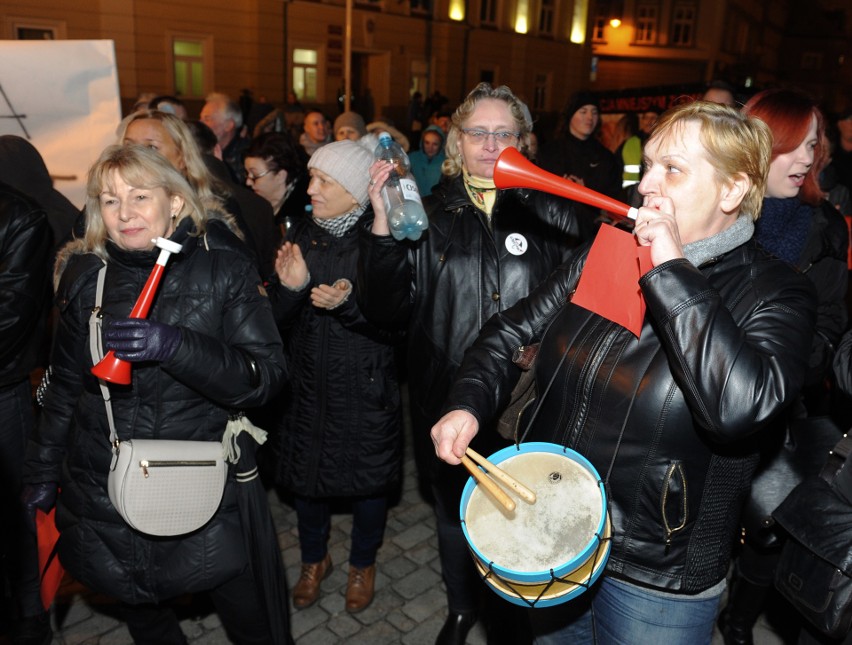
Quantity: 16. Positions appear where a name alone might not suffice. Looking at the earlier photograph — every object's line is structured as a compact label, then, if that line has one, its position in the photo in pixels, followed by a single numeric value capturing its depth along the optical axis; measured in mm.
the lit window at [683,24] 44375
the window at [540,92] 35125
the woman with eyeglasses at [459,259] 2996
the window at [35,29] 18188
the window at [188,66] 21538
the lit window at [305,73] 24125
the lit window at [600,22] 44875
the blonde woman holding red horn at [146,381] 2607
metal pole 9219
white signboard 4859
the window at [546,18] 35188
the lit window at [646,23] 44719
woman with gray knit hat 3523
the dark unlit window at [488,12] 31391
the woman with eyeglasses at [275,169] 4926
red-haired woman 3061
